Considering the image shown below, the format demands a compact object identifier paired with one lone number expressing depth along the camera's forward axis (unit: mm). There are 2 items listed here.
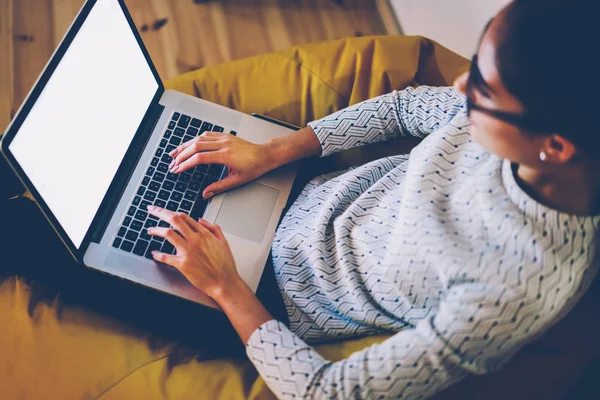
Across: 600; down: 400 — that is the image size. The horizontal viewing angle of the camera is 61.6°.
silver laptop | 756
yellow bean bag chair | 804
